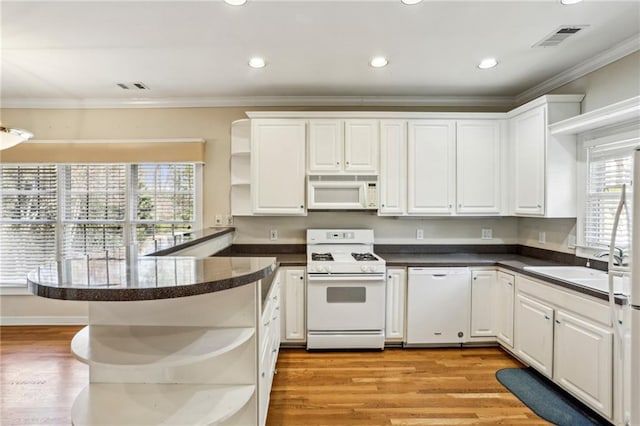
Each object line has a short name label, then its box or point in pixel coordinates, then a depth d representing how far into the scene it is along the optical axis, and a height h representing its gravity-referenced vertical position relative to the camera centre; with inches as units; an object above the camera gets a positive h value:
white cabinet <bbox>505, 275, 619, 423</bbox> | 79.5 -37.3
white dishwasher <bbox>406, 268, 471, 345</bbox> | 124.6 -36.4
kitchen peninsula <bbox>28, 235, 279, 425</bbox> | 50.0 -22.9
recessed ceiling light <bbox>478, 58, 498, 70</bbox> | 110.3 +51.8
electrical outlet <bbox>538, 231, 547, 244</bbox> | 131.5 -11.3
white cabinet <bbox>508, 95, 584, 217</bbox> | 114.3 +18.3
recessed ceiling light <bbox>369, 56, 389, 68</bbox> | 108.1 +51.4
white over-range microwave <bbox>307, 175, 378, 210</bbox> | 134.0 +7.6
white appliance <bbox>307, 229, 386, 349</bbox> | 121.9 -37.2
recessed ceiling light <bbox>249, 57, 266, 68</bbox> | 109.0 +51.4
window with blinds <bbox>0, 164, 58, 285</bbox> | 151.2 -3.9
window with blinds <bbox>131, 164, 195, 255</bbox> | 150.8 +5.2
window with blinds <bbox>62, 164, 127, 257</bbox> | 150.7 +1.4
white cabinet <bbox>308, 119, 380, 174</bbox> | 134.6 +27.1
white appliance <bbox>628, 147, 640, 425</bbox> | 61.6 -17.8
